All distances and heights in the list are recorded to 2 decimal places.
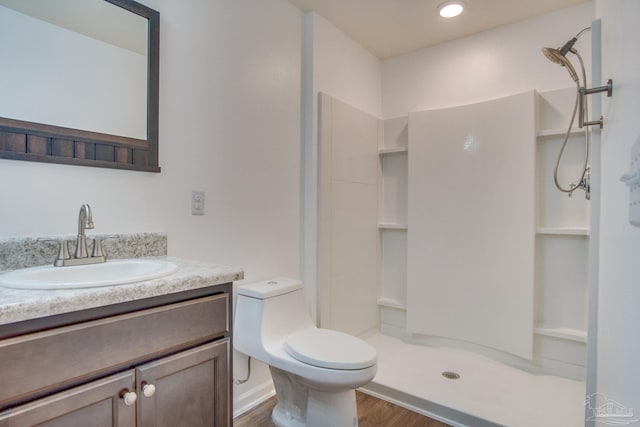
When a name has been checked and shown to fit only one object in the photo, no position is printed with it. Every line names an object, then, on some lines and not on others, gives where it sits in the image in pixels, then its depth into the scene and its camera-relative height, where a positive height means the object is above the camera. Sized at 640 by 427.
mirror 1.12 +0.46
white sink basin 0.85 -0.20
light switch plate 1.59 +0.03
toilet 1.44 -0.65
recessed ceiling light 2.07 +1.25
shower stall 2.08 -0.29
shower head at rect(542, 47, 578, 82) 1.71 +0.79
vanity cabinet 0.72 -0.41
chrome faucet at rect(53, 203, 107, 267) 1.13 -0.14
